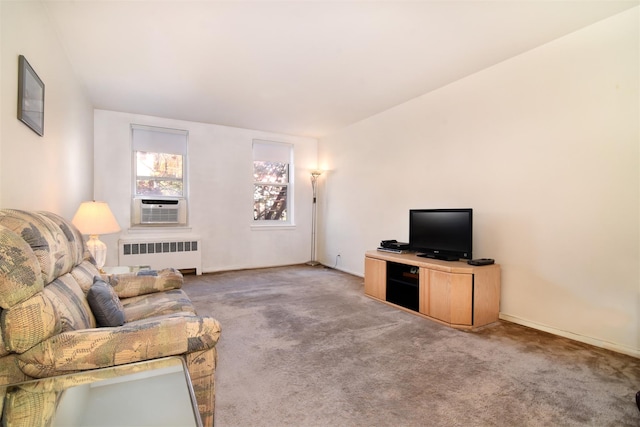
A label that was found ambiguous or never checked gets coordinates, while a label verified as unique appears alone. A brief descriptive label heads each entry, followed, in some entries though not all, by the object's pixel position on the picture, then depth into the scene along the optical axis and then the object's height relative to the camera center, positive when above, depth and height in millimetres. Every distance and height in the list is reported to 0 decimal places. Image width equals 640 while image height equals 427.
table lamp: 2838 -132
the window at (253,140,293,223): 5879 +557
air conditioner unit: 4848 -42
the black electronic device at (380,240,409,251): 3816 -401
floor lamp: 6246 -175
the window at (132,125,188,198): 4945 +765
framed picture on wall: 1840 +692
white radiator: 4672 -656
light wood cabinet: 2867 -739
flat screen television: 3137 -212
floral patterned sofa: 1031 -456
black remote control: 2938 -451
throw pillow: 1624 -508
